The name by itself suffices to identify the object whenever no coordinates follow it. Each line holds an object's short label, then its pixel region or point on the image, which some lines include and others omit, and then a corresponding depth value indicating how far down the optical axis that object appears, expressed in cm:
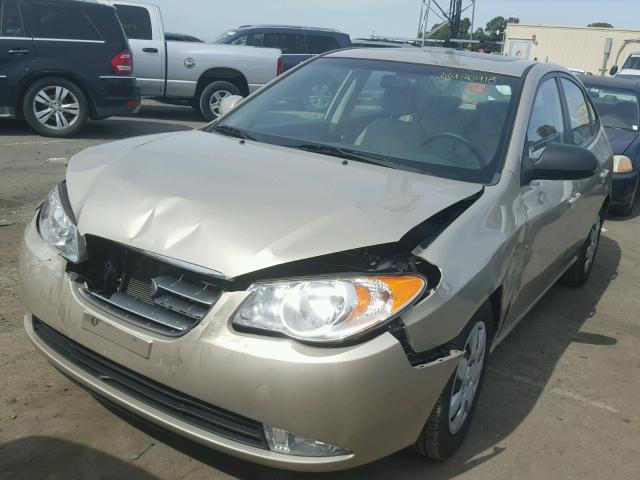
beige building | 3509
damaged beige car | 243
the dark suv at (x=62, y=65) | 949
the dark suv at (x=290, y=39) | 1444
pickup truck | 1285
